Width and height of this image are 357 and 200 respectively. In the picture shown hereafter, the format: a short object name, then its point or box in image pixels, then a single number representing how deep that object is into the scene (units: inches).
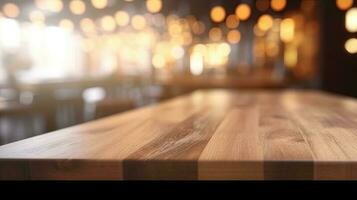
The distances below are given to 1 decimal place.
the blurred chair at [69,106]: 199.0
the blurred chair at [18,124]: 154.1
